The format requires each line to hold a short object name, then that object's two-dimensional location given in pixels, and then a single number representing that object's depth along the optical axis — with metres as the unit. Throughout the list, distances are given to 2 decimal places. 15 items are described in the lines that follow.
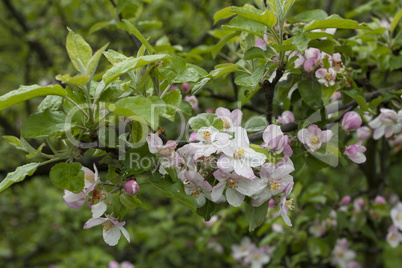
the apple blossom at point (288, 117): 0.90
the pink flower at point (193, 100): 1.03
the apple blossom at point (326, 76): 0.84
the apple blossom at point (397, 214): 1.14
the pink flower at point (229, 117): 0.81
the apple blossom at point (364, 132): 1.00
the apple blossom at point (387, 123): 0.92
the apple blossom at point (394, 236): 1.14
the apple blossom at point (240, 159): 0.74
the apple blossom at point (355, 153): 0.84
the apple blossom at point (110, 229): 0.79
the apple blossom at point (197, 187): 0.77
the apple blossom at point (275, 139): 0.78
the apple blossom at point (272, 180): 0.77
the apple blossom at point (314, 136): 0.82
